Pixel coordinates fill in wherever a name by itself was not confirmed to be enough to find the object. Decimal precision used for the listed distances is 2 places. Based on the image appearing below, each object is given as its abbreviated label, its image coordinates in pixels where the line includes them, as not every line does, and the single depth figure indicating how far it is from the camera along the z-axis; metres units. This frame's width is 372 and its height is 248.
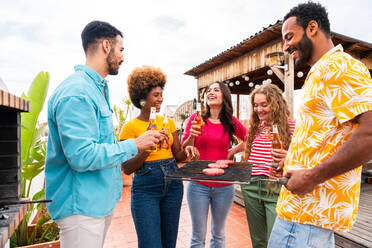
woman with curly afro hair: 1.71
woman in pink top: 2.11
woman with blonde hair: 1.82
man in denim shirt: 1.06
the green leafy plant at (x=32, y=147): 2.48
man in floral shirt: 0.85
